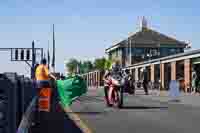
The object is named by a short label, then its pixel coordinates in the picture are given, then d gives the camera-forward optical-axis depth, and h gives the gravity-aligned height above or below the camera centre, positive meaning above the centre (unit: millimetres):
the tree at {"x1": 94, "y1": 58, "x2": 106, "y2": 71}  128150 +4957
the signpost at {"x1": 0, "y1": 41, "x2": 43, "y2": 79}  63344 +3648
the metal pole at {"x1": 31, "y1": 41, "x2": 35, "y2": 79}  60544 +3745
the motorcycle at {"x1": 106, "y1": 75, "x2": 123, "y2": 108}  16625 -324
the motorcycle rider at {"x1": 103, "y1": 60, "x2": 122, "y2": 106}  17278 +260
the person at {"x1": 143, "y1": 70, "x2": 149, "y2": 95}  31550 -99
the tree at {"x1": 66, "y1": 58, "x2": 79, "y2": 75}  178775 +6795
